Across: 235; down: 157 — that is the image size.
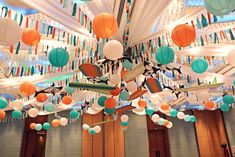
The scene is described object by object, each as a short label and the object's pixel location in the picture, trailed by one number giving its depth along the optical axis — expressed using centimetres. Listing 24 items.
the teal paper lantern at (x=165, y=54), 201
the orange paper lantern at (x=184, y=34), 164
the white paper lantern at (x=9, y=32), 149
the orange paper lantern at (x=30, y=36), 180
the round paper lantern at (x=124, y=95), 329
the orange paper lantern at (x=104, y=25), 153
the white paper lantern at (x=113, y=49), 191
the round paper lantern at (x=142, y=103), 392
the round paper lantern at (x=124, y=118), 512
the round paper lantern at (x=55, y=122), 484
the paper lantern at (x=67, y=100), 354
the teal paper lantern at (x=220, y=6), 129
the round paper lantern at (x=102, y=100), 326
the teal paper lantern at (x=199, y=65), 244
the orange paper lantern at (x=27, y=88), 283
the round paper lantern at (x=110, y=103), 317
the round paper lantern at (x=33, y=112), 410
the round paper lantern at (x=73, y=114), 434
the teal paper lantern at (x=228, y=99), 339
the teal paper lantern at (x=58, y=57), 193
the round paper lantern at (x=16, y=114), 391
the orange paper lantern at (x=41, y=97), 330
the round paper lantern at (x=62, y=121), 485
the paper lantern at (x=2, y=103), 325
